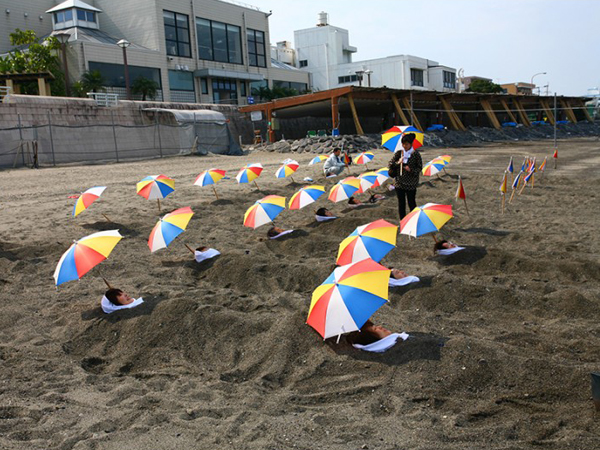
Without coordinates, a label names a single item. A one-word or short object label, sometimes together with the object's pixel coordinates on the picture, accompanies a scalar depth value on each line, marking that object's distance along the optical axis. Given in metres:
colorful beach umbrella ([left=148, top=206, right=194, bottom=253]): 7.29
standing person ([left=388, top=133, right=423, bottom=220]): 9.03
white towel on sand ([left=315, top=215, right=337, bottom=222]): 10.64
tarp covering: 28.31
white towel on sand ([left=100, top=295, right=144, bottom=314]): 6.19
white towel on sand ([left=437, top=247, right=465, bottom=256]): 7.85
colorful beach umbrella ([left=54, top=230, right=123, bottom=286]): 5.99
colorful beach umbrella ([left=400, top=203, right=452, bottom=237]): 7.43
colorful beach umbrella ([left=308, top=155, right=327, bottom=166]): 18.45
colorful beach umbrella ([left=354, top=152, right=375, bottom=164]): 17.02
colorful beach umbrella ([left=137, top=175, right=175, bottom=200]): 11.05
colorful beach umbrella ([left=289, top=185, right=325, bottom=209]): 10.08
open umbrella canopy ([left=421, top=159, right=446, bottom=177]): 14.07
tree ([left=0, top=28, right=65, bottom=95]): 34.47
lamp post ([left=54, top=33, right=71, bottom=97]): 28.86
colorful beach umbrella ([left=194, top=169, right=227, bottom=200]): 13.21
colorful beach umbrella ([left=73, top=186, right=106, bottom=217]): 10.01
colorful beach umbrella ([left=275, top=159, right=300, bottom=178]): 14.85
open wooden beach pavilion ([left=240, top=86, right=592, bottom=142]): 31.14
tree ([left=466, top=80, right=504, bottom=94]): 76.60
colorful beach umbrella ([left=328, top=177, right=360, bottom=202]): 10.75
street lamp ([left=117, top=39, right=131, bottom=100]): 30.85
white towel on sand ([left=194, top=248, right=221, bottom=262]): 8.12
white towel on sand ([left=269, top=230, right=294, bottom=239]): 9.69
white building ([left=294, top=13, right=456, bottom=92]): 69.75
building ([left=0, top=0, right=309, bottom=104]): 41.53
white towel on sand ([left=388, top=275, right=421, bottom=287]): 6.69
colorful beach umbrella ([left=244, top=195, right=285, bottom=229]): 9.01
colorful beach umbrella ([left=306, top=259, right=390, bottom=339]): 4.58
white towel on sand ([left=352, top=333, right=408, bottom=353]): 4.79
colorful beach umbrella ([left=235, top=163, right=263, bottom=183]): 13.69
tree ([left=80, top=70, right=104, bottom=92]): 36.34
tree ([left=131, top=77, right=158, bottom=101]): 40.03
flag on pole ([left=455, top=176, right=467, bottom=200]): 9.82
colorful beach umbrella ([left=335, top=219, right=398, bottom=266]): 6.21
